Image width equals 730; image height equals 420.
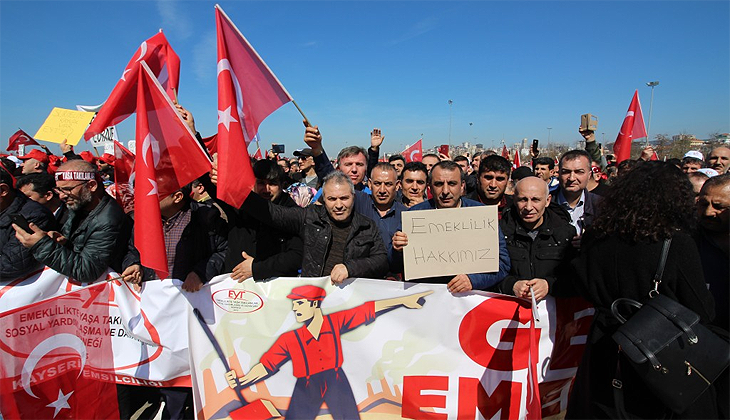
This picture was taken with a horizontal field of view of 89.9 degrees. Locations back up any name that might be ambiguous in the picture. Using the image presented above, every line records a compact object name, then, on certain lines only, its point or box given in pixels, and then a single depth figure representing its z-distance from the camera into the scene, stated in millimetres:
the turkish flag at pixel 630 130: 6672
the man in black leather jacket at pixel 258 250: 2896
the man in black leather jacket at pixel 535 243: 2727
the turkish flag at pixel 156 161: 2598
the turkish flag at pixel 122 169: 3545
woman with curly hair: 1969
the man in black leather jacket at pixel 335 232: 2873
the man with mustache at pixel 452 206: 2707
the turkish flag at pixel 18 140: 9523
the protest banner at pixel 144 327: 3094
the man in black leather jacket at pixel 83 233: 2820
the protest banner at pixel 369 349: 2787
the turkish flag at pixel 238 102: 2682
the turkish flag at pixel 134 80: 2742
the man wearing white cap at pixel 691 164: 5821
